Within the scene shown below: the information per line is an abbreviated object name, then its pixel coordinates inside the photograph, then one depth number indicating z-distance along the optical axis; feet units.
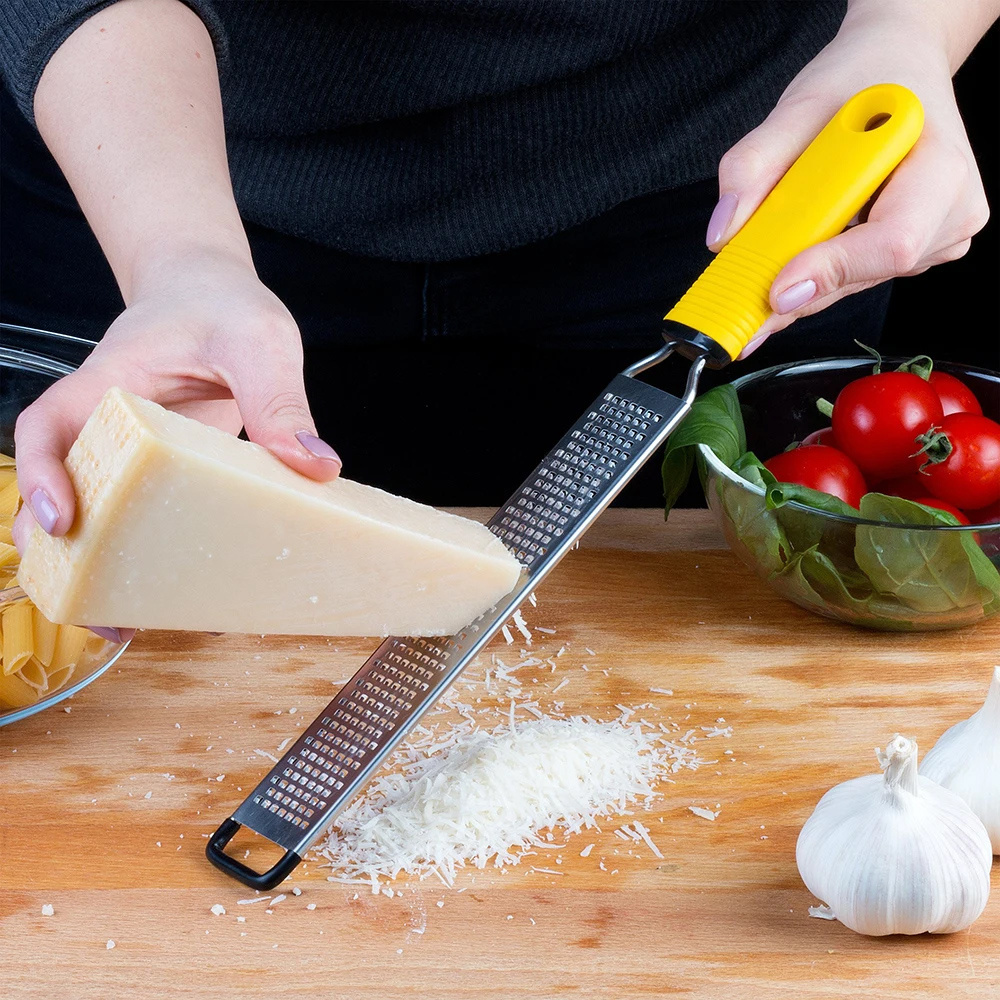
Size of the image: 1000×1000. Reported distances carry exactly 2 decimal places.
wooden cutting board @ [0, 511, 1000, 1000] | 2.71
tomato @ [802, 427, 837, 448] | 3.26
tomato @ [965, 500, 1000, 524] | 3.17
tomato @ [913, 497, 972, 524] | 3.10
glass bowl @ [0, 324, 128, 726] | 3.18
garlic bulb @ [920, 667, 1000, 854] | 2.81
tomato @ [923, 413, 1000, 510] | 3.11
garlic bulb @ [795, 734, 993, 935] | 2.70
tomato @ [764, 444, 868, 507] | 3.13
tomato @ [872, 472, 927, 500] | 3.20
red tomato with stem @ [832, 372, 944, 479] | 3.16
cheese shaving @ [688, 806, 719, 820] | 2.89
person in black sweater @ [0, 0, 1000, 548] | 2.94
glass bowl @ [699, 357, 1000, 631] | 3.02
